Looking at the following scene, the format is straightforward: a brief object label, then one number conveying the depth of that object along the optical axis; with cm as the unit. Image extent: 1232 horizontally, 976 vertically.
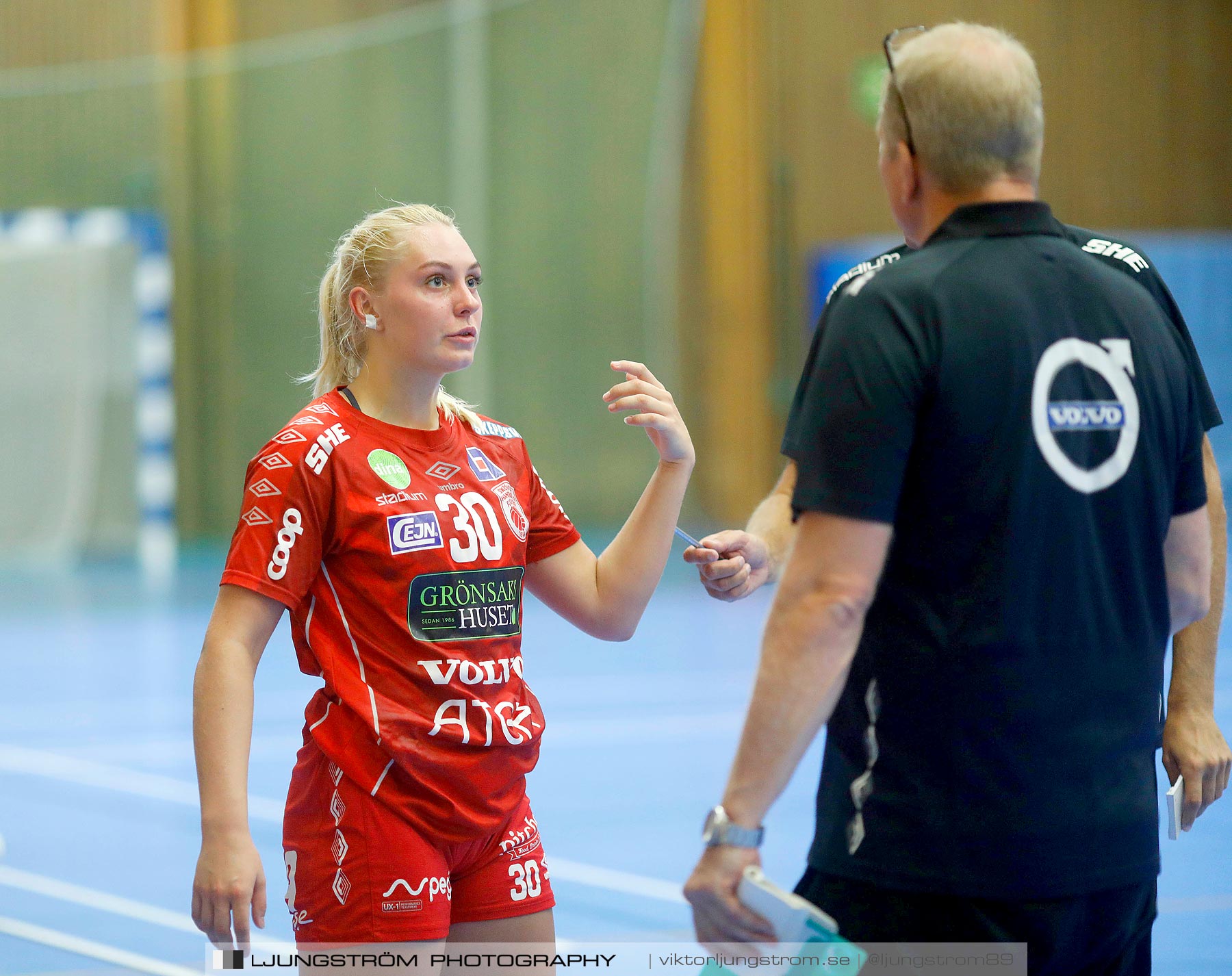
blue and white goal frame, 2572
